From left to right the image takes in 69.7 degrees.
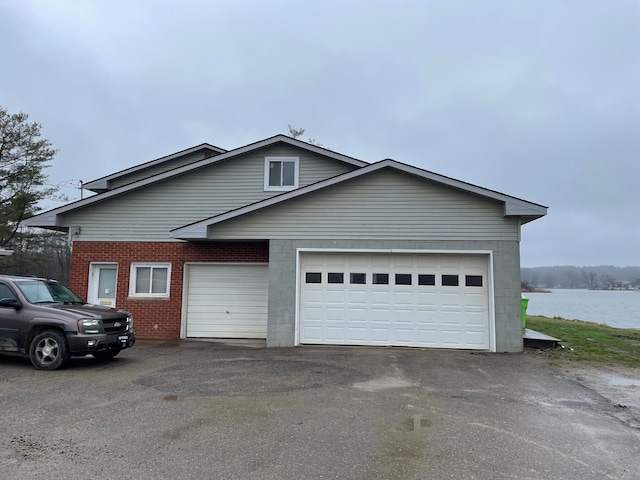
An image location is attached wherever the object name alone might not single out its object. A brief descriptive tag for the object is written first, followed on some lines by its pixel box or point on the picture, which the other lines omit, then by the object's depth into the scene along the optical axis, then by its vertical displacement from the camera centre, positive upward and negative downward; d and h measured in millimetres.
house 11805 +517
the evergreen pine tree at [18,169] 26328 +6520
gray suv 8586 -908
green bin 14502 -508
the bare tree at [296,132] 30916 +10197
